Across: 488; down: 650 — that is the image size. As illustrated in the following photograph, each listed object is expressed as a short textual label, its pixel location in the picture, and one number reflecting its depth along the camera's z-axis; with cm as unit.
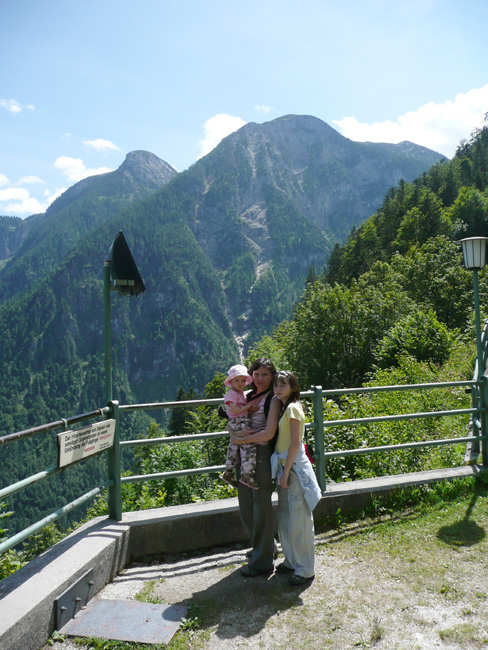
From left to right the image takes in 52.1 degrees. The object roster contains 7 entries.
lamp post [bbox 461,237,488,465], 629
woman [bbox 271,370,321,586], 402
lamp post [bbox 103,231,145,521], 476
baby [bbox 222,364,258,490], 412
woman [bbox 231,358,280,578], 409
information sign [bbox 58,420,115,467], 394
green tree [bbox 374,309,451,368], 1664
